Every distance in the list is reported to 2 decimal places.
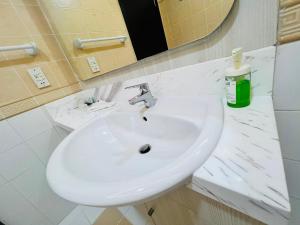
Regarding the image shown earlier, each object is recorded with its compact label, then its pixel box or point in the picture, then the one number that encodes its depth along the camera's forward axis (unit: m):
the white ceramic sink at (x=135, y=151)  0.29
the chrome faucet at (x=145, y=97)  0.65
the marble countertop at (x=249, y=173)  0.22
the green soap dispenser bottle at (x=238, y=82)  0.40
